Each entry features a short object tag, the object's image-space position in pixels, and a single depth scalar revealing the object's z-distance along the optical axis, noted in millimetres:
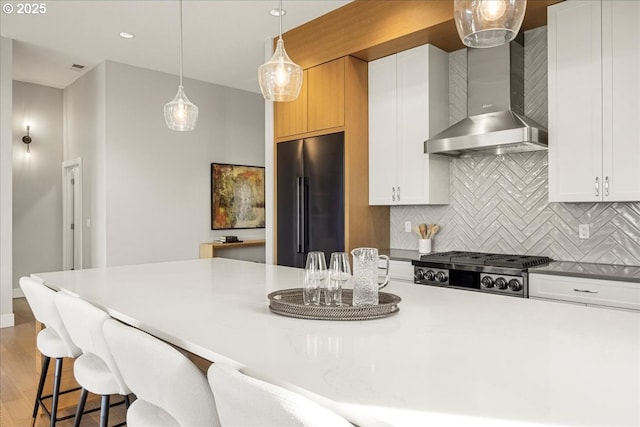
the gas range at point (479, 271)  2938
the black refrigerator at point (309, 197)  4059
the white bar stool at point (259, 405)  793
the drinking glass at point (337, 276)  1570
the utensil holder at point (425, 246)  4016
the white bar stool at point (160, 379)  1097
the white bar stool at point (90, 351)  1531
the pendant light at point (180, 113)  3006
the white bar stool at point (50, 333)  1976
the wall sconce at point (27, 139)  6457
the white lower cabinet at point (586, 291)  2523
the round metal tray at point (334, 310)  1494
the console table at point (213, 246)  5978
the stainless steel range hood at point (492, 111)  3230
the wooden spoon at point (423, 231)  4039
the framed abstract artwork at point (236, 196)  6367
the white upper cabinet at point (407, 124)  3785
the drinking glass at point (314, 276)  1590
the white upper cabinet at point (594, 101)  2770
